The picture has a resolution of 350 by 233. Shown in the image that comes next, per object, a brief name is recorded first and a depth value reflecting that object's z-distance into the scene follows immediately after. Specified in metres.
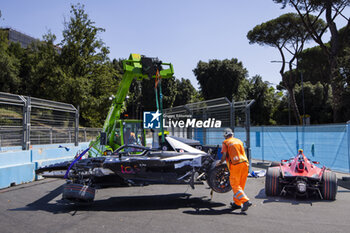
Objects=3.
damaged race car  6.34
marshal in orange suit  5.75
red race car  6.79
